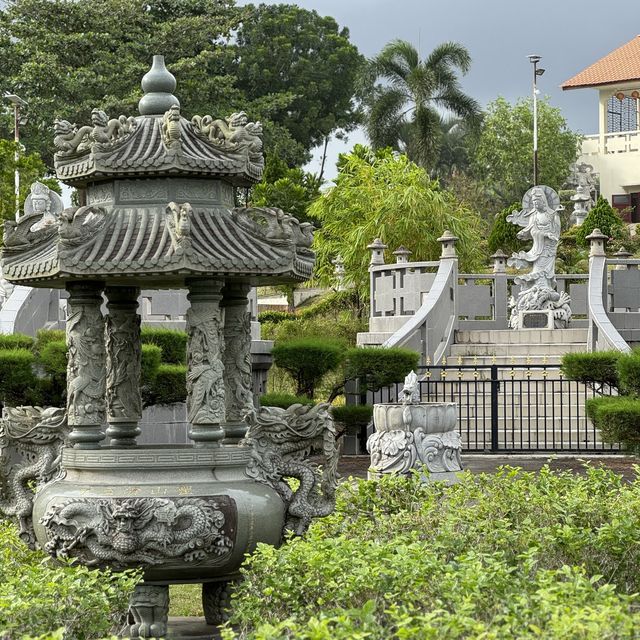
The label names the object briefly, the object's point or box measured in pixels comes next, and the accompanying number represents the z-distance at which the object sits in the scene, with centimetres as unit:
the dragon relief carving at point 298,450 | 919
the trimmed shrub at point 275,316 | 3509
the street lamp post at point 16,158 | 3053
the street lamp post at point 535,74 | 4109
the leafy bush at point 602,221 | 3862
